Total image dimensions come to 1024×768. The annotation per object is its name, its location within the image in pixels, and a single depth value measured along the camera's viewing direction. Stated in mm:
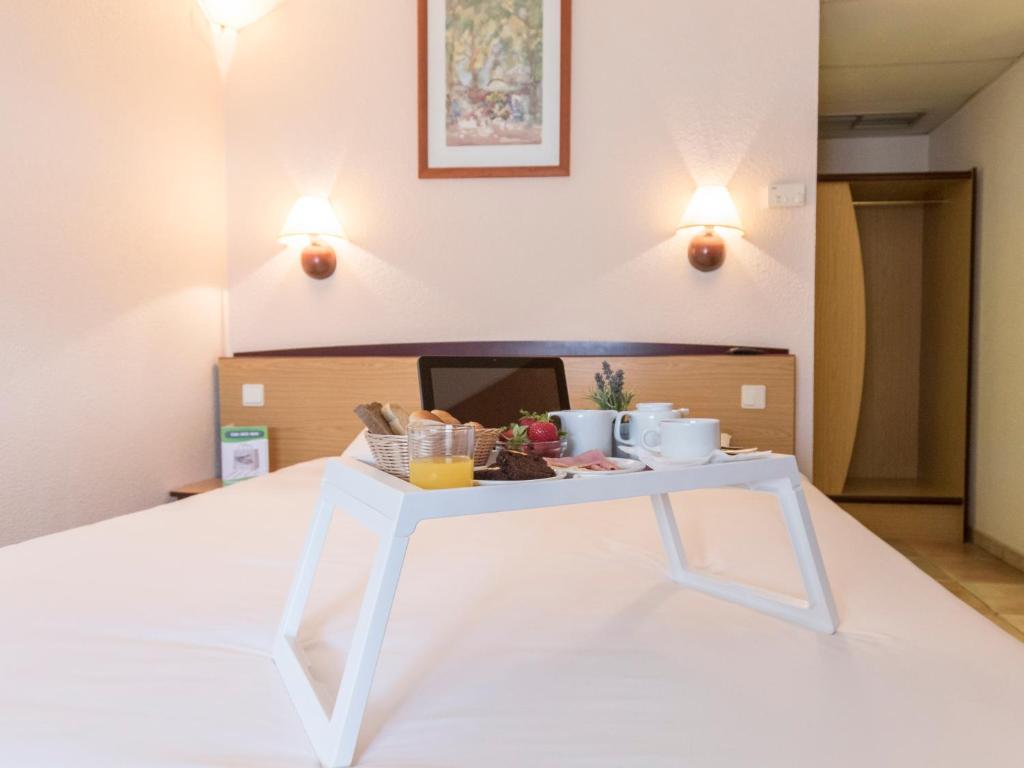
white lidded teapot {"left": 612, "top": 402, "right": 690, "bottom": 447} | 997
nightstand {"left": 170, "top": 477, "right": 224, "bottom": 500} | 2576
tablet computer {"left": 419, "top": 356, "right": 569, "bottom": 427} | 1690
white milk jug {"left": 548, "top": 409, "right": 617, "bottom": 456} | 987
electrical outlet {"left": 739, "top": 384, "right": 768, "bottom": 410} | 2559
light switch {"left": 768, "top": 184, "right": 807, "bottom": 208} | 2602
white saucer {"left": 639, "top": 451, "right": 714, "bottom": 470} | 886
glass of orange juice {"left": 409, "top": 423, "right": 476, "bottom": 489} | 737
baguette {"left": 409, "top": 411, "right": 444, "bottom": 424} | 902
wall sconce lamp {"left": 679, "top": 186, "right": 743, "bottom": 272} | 2566
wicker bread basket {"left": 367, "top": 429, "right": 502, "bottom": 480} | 815
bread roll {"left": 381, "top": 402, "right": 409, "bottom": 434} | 916
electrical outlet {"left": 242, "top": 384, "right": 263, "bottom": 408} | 2770
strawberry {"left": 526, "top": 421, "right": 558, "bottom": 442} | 941
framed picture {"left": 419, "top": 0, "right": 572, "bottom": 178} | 2707
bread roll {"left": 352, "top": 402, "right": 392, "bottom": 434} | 876
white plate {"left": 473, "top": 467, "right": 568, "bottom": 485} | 750
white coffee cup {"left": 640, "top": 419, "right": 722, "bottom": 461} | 899
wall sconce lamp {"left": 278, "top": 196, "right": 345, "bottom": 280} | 2734
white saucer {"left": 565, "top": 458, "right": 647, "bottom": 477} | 817
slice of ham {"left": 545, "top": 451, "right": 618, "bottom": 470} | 862
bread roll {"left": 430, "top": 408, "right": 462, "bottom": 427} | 948
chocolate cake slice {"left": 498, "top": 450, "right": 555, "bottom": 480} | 784
